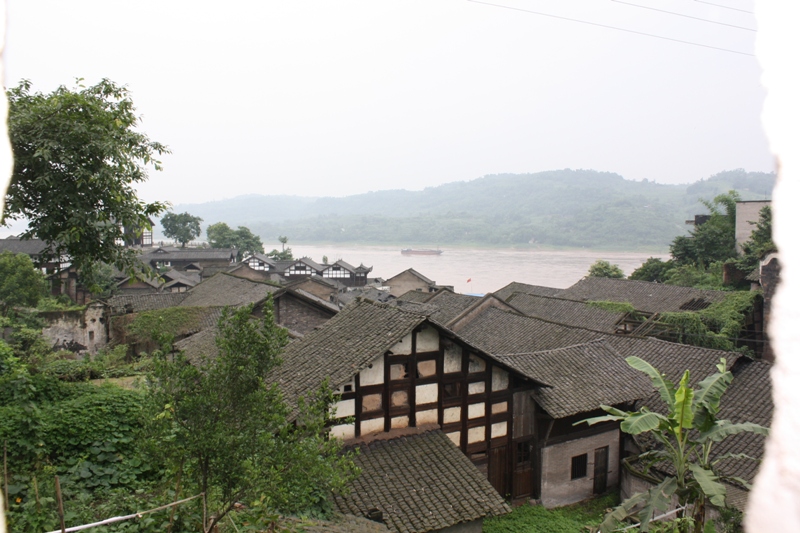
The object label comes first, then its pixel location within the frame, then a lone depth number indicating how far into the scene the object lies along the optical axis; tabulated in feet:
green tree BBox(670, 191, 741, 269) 120.26
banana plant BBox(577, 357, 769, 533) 22.41
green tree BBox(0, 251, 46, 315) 89.76
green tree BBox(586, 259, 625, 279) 144.87
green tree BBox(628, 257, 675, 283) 128.36
